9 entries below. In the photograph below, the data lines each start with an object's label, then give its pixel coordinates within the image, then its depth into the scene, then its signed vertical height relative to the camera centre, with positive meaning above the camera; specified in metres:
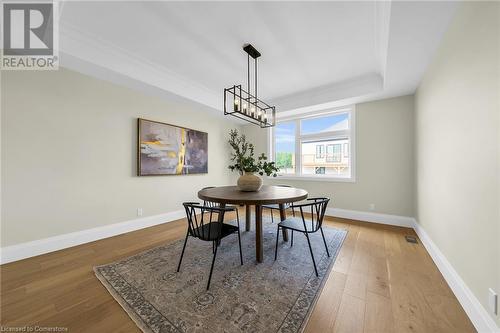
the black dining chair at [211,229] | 1.67 -0.63
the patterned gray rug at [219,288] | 1.23 -1.04
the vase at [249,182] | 2.28 -0.20
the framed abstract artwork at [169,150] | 3.12 +0.32
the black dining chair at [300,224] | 1.89 -0.63
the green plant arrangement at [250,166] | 2.18 +0.00
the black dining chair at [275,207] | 2.55 -0.58
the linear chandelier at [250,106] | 2.31 +0.82
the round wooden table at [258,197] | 1.77 -0.32
